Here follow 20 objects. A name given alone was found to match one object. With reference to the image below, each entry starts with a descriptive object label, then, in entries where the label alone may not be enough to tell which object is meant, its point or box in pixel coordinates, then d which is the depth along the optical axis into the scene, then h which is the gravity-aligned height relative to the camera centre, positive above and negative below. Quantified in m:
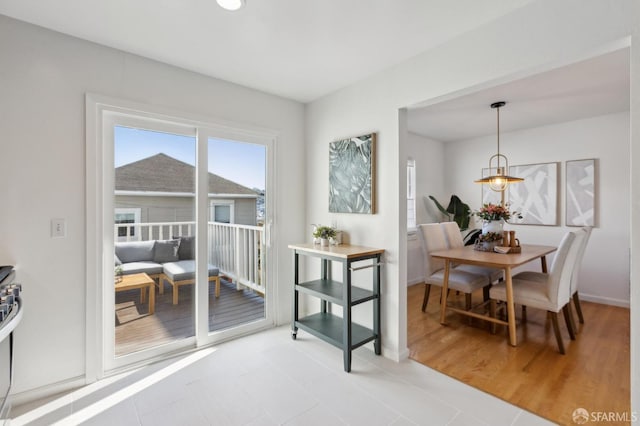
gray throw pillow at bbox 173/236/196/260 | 2.62 -0.31
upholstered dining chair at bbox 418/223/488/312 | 3.24 -0.69
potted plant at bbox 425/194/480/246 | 4.96 +0.00
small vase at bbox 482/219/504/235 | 3.63 -0.16
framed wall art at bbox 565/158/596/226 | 3.93 +0.26
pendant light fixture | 3.41 +0.39
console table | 2.36 -0.70
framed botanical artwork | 2.66 +0.35
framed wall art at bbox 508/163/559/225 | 4.23 +0.27
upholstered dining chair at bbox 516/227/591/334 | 2.76 -0.63
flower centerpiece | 3.64 -0.07
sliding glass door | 2.32 -0.21
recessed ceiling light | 1.71 +1.18
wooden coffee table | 2.35 -0.57
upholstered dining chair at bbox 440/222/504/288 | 3.54 -0.66
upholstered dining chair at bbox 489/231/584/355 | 2.60 -0.71
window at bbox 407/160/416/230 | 4.95 +0.26
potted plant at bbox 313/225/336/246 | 2.85 -0.20
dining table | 2.73 -0.46
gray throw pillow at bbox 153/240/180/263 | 2.51 -0.32
